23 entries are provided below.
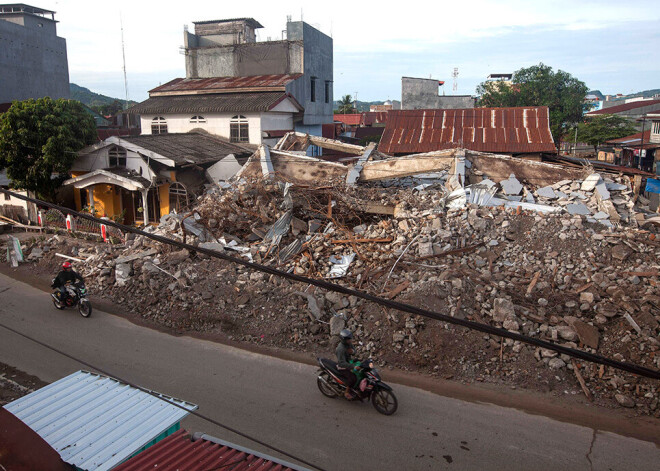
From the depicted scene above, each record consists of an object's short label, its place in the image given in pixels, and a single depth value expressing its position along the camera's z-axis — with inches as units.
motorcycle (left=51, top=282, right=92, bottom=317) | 432.5
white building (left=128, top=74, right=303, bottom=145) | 982.4
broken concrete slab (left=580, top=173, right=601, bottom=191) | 499.5
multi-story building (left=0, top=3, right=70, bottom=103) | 1315.2
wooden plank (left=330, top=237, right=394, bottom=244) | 447.6
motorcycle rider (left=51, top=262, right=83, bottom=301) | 434.9
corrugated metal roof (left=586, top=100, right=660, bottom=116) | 1738.4
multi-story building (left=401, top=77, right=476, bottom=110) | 1670.8
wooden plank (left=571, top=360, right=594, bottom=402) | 304.2
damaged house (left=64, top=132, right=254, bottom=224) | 700.7
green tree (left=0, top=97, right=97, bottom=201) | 663.1
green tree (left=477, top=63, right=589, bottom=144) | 1486.2
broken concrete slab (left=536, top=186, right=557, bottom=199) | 506.6
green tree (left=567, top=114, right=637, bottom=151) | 1366.9
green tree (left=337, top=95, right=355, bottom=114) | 2389.3
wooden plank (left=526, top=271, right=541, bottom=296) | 374.6
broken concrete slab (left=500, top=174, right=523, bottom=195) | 522.9
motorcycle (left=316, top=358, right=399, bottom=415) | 285.9
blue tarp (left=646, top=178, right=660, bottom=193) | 735.7
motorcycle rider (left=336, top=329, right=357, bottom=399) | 288.4
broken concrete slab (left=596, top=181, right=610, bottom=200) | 487.1
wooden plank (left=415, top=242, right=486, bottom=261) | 414.0
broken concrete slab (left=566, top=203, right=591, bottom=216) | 472.4
